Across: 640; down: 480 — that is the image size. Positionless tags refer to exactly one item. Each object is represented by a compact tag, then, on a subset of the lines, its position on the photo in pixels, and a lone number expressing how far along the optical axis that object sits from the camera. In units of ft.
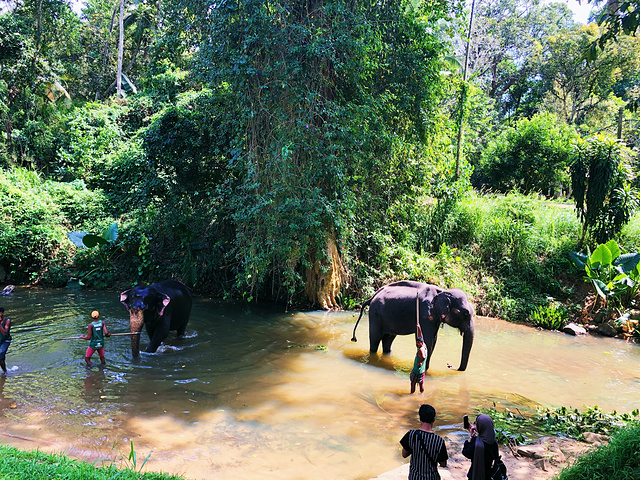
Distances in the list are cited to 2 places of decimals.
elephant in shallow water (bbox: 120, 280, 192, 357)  27.76
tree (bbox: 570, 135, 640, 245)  43.62
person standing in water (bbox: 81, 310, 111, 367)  26.30
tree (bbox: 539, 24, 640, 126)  85.15
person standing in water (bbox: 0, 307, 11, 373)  24.68
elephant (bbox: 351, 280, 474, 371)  27.61
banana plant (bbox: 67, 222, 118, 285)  47.21
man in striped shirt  12.43
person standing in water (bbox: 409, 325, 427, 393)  23.00
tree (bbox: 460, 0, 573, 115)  111.55
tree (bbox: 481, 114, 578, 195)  62.28
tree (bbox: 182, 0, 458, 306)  35.96
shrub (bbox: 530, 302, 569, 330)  40.93
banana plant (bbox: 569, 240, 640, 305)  39.91
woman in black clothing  12.50
